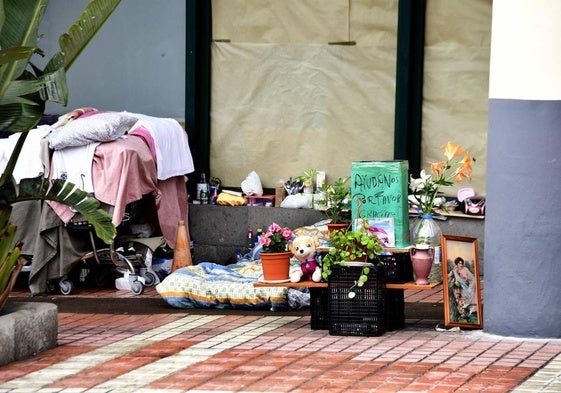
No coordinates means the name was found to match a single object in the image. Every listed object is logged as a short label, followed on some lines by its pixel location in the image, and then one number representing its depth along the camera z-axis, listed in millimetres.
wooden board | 9688
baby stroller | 12305
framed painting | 9820
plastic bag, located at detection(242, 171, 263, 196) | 13695
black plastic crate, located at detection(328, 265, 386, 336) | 9664
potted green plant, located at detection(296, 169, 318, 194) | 13367
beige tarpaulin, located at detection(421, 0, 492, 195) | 12906
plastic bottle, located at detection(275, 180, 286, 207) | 13602
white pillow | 12180
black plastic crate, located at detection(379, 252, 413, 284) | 9812
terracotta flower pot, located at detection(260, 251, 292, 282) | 10031
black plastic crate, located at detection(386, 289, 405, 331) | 9859
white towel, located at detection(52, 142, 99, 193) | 12227
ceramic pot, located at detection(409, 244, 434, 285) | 9695
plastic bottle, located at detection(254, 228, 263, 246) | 13298
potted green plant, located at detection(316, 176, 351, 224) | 10836
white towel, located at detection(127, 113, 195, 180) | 12867
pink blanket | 12094
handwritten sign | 9961
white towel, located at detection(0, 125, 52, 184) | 12297
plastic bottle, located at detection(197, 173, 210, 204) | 13836
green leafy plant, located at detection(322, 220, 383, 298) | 9625
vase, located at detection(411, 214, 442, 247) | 9961
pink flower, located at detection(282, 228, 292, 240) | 10195
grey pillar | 9320
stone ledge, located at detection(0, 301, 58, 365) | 8859
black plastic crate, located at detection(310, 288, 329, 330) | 10019
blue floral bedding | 11062
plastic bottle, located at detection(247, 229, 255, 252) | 13498
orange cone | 12992
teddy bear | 9969
